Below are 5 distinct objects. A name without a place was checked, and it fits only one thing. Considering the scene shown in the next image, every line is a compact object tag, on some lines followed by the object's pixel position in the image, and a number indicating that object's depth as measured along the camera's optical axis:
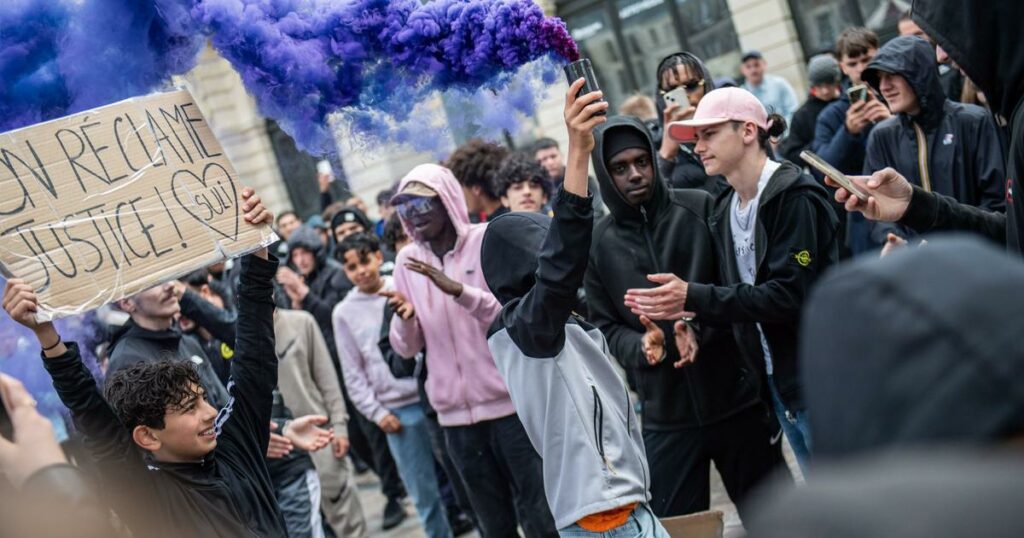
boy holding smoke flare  3.38
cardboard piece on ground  3.80
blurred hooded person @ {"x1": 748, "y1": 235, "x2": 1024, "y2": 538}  1.02
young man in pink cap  4.09
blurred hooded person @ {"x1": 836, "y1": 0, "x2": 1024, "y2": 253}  2.77
